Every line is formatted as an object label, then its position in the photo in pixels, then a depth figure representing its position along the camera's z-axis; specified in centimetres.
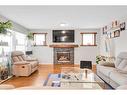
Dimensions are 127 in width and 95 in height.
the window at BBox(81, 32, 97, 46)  447
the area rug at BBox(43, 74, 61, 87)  211
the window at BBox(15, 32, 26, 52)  348
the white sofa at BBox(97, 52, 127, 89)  167
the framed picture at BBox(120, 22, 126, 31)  263
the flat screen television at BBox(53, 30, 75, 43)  446
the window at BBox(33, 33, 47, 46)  448
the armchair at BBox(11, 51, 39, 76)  272
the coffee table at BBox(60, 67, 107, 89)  155
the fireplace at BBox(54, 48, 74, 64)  447
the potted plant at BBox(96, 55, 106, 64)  364
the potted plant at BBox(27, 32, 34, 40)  407
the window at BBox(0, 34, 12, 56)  245
